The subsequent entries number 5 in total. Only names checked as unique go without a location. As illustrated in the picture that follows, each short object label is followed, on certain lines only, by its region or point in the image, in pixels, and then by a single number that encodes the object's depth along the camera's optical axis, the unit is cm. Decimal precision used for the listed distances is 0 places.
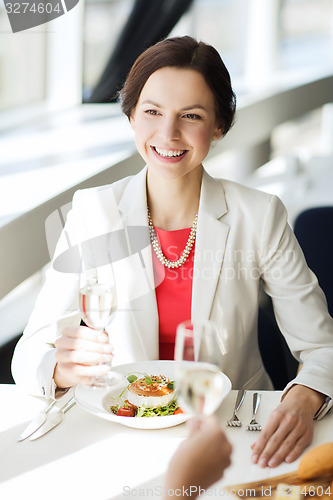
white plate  129
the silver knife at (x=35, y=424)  132
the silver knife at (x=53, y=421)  132
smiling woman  172
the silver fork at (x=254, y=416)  132
